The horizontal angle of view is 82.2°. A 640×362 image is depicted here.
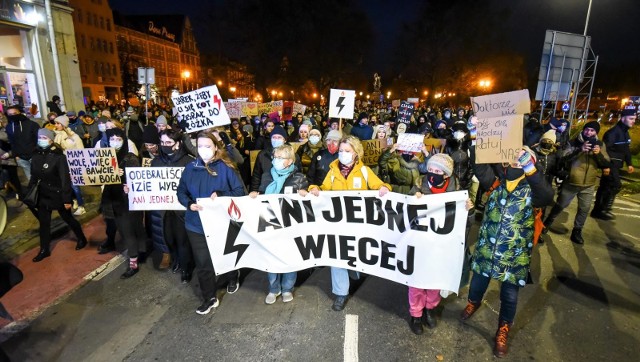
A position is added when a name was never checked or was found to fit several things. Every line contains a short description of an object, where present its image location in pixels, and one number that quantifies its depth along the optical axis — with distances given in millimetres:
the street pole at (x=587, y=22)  15117
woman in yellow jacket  3920
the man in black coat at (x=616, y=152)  6718
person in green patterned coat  3086
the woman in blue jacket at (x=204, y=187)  3934
